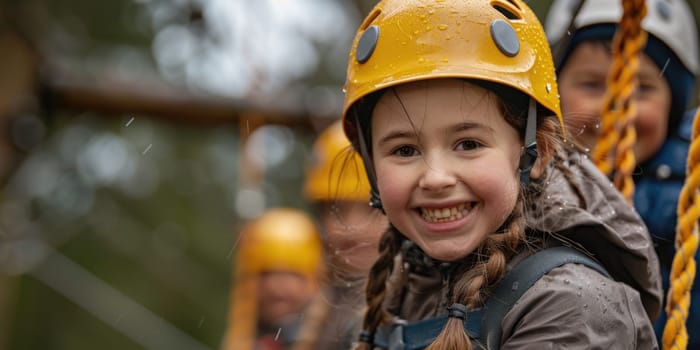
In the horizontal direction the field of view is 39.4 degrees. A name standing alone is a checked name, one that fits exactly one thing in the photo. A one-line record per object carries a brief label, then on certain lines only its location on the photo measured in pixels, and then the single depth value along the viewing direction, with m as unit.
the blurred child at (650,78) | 3.14
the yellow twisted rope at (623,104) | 2.58
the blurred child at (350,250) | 2.57
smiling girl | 2.00
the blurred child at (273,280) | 5.99
